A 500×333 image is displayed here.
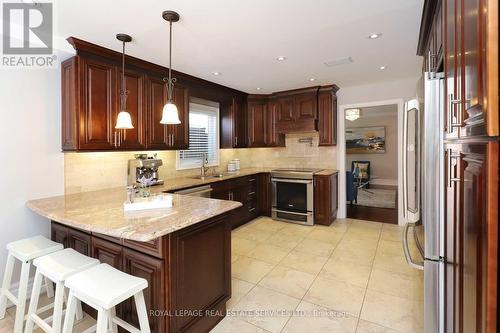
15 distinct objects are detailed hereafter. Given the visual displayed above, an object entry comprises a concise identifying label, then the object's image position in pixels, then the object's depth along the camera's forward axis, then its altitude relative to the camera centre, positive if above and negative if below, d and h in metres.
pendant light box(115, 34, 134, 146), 2.24 +0.64
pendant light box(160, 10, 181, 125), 1.98 +0.43
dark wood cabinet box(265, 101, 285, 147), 4.91 +0.77
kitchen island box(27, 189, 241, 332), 1.56 -0.61
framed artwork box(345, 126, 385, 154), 8.00 +0.78
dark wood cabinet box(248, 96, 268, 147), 4.95 +0.89
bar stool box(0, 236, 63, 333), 1.78 -0.71
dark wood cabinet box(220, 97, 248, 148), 4.61 +0.76
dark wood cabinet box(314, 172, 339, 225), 4.21 -0.61
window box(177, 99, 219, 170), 4.11 +0.51
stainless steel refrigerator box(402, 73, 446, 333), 1.34 -0.20
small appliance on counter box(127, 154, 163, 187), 3.05 -0.05
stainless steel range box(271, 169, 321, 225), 4.30 -0.57
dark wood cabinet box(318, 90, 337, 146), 4.37 +0.81
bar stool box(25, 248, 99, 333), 1.50 -0.66
